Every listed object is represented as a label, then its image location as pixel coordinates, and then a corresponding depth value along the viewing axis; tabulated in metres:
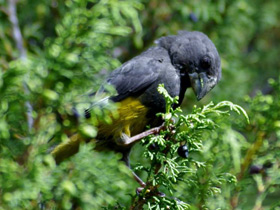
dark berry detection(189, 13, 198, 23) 8.55
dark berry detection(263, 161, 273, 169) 6.35
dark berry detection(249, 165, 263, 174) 6.27
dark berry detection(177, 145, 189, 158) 4.95
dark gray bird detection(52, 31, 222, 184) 6.15
